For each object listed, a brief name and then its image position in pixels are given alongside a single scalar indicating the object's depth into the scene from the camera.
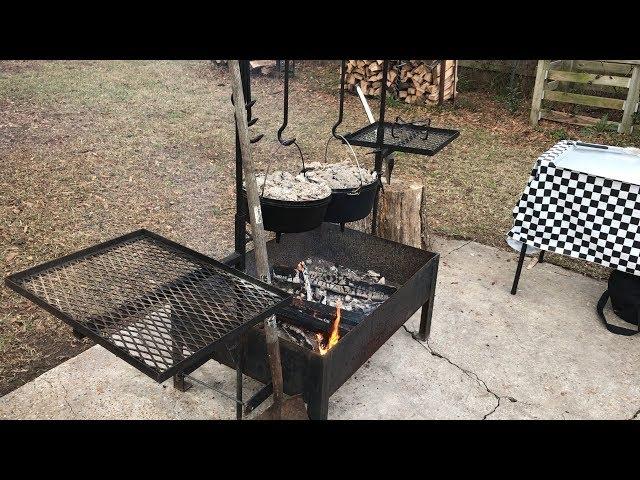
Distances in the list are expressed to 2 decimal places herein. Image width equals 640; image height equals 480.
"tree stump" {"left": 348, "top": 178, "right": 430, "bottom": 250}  4.73
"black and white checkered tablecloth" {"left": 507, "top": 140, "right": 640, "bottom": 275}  3.91
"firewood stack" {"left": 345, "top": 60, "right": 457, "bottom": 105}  9.72
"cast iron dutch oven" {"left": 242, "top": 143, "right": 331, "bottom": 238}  2.95
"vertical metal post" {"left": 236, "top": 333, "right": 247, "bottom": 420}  2.95
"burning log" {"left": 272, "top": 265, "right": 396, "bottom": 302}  3.82
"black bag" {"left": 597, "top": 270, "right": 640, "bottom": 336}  4.17
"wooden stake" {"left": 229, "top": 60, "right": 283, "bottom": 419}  2.47
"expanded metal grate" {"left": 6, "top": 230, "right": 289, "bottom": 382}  2.25
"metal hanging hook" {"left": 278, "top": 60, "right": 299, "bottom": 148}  3.09
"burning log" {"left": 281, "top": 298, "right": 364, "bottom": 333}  3.23
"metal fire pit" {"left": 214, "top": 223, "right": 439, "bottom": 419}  2.85
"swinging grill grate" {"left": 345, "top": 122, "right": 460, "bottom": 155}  4.25
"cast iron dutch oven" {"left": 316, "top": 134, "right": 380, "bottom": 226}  3.34
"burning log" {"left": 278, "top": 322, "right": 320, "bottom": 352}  3.34
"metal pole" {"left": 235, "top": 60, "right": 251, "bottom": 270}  2.93
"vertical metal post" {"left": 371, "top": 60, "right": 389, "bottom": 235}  4.05
